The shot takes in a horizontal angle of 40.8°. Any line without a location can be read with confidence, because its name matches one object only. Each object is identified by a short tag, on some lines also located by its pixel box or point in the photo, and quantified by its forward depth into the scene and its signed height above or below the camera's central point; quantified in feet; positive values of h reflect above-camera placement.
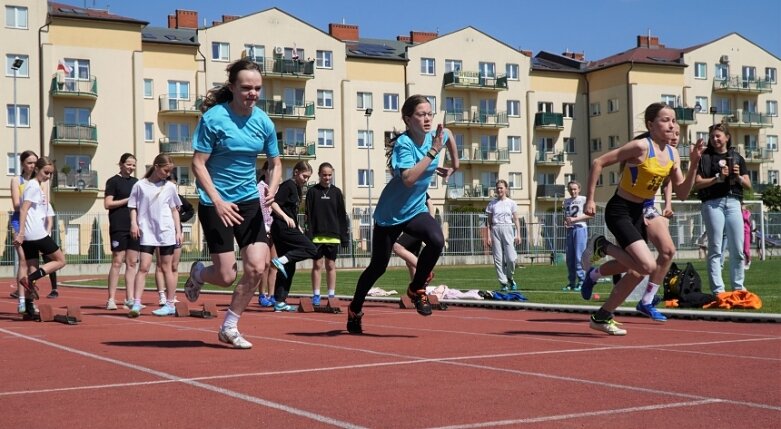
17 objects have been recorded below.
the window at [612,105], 273.33 +30.29
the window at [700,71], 279.90 +39.68
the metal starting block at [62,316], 38.11 -3.26
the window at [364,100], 246.06 +29.12
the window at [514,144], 269.44 +20.15
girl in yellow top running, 31.32 +0.80
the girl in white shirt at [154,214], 43.45 +0.53
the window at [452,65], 257.14 +38.79
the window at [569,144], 278.46 +20.59
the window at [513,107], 268.41 +29.45
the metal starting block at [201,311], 41.29 -3.36
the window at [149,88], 222.69 +29.45
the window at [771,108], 293.02 +30.97
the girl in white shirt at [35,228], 41.91 +0.01
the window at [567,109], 277.66 +29.78
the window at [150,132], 226.38 +20.43
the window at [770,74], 291.99 +40.34
